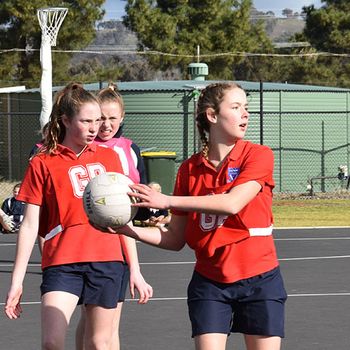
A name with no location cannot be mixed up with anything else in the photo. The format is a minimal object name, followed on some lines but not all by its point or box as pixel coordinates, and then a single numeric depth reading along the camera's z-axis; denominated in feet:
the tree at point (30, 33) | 135.54
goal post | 83.71
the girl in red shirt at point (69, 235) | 19.90
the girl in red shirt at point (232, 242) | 17.76
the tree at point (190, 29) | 151.43
